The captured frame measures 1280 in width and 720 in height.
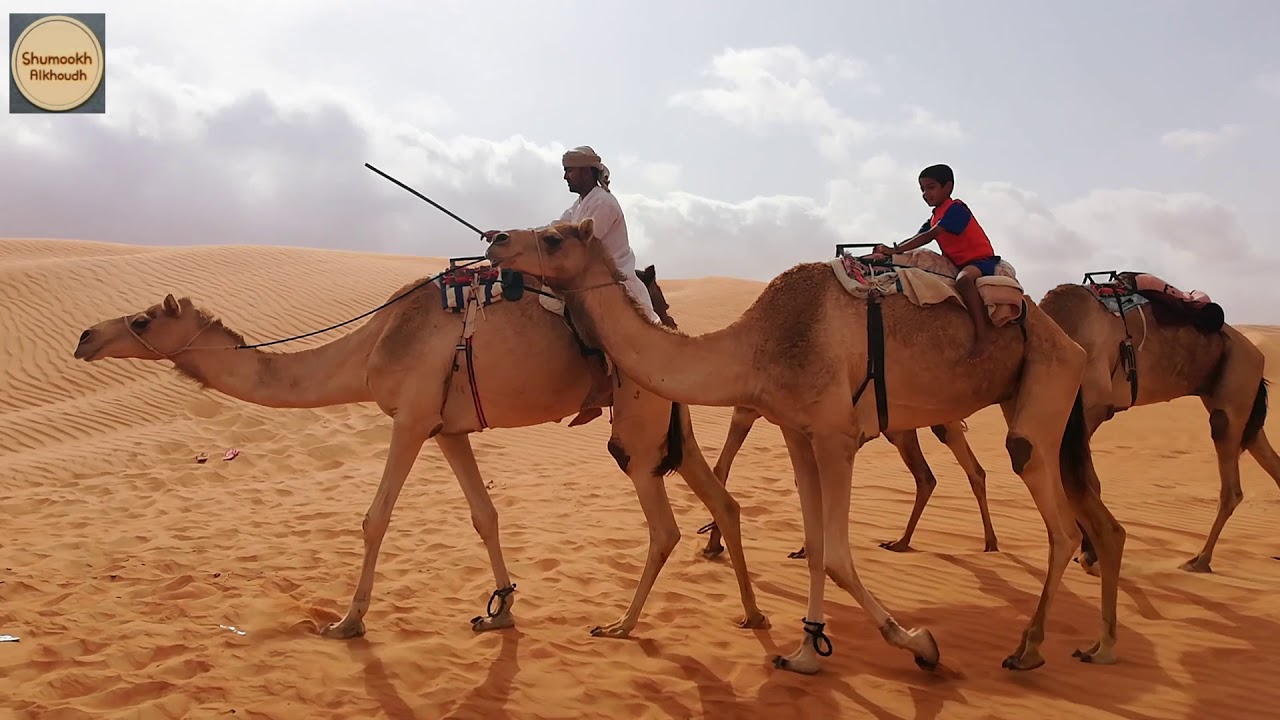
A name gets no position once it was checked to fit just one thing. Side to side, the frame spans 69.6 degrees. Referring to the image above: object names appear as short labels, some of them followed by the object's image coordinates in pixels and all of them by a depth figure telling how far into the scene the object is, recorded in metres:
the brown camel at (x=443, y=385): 6.07
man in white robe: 6.00
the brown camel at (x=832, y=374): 4.96
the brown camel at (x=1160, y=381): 7.52
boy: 5.34
